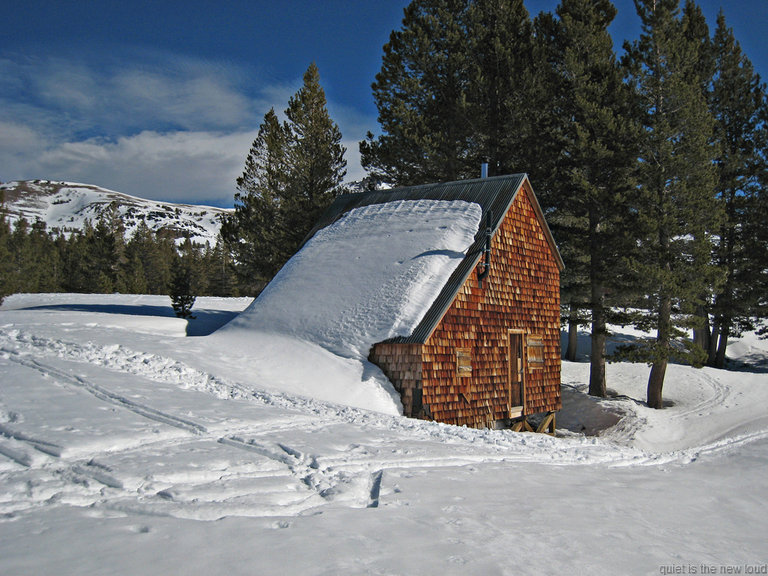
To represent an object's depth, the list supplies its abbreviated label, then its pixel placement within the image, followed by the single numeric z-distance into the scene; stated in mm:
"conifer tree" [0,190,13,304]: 32500
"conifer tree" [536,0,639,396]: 19625
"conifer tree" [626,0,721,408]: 18438
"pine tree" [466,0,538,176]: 22703
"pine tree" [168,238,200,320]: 26781
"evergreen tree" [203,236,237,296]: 61562
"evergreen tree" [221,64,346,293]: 26109
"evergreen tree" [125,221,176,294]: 59406
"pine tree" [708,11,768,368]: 25969
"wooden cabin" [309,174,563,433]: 12836
